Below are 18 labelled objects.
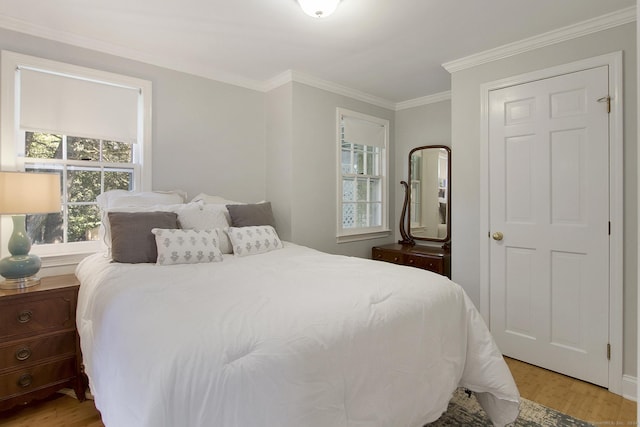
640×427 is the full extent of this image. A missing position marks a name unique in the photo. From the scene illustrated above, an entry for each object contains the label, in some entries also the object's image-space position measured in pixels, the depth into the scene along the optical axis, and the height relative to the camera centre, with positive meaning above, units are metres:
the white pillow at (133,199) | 2.44 +0.09
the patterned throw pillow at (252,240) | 2.48 -0.23
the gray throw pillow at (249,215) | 2.76 -0.04
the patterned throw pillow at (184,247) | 2.12 -0.24
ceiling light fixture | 1.97 +1.22
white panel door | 2.29 -0.09
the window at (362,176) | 3.81 +0.41
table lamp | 1.95 +0.02
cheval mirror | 3.83 +0.15
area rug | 1.87 -1.19
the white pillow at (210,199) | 2.95 +0.10
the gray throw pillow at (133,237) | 2.10 -0.17
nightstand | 1.89 -0.78
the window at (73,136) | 2.32 +0.56
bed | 0.98 -0.48
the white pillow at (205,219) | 2.46 -0.06
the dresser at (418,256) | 3.36 -0.49
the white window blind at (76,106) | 2.35 +0.78
